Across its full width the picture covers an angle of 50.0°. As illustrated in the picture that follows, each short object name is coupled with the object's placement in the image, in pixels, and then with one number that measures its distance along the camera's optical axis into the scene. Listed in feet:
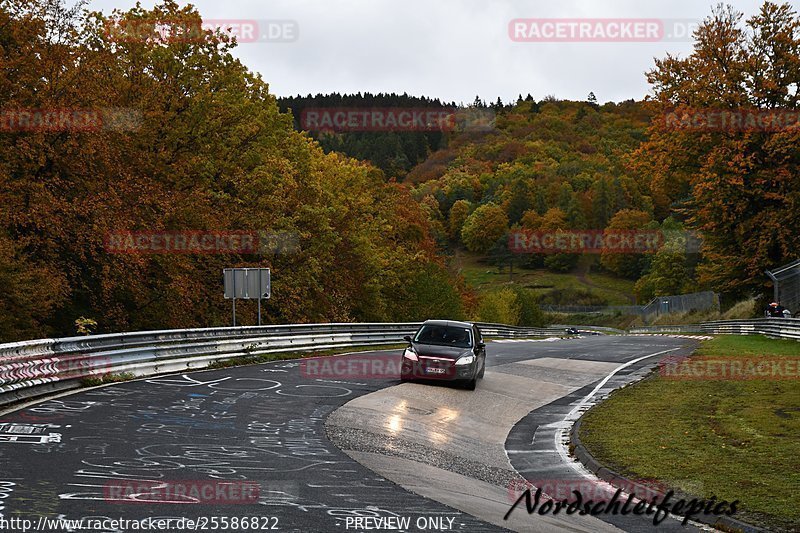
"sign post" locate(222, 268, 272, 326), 89.15
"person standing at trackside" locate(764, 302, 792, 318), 134.82
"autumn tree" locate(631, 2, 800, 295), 150.41
